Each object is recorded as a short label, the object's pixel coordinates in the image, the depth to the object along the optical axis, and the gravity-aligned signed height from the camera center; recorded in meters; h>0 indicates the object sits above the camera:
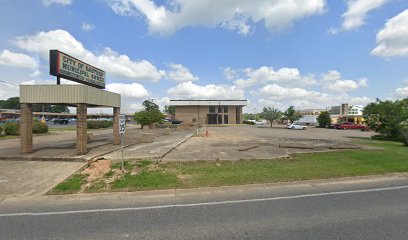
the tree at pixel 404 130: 21.12 -0.84
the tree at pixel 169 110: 129.25 +5.42
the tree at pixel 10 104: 150.59 +9.17
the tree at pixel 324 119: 62.25 +0.25
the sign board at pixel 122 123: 10.46 -0.12
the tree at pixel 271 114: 60.72 +1.41
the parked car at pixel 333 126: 58.88 -1.34
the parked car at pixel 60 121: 70.03 -0.27
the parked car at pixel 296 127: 53.05 -1.40
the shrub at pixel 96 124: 43.66 -0.70
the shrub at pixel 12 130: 27.22 -1.03
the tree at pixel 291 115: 64.22 +1.24
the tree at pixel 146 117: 48.93 +0.56
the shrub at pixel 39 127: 29.49 -0.81
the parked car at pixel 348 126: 56.97 -1.29
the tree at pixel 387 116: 25.25 +0.44
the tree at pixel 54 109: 158.23 +6.58
